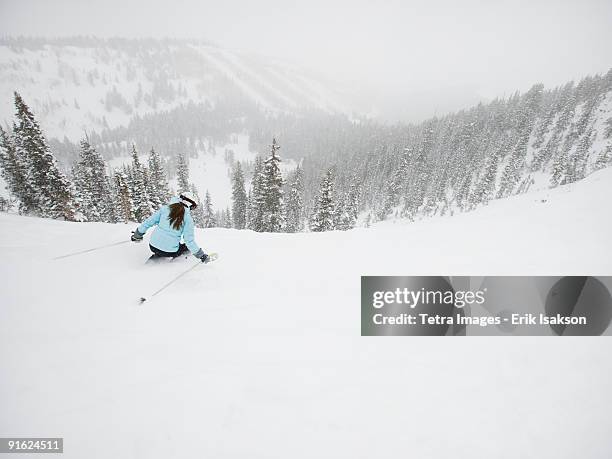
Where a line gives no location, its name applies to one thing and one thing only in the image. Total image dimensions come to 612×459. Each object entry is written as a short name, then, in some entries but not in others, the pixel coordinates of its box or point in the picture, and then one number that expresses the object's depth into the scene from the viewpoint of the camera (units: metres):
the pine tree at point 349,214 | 46.02
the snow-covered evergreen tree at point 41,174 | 23.23
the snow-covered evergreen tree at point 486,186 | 66.75
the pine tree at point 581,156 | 62.46
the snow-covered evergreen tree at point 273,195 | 27.38
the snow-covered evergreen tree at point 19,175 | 27.17
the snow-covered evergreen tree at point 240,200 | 48.62
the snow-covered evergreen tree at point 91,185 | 33.28
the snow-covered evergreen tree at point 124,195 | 31.58
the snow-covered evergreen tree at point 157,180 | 37.54
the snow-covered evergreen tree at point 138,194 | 31.23
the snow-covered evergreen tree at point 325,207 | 28.52
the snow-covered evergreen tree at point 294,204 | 41.97
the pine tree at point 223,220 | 64.40
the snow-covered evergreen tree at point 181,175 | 47.72
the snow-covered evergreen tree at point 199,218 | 54.85
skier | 5.86
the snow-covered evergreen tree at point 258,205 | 29.48
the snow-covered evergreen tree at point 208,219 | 54.60
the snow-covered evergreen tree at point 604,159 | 56.29
